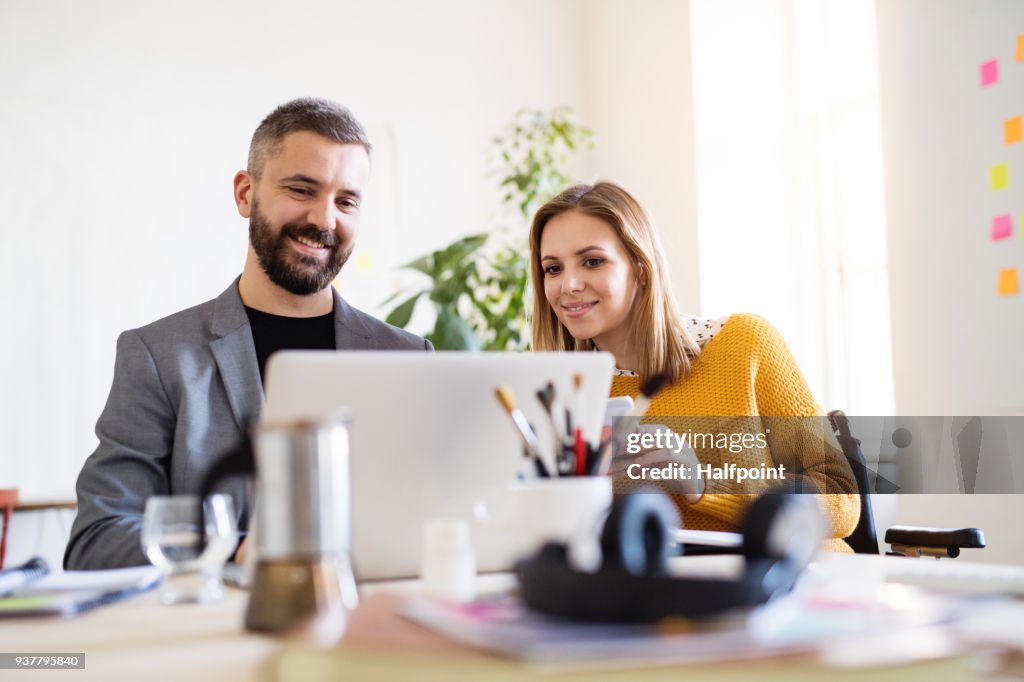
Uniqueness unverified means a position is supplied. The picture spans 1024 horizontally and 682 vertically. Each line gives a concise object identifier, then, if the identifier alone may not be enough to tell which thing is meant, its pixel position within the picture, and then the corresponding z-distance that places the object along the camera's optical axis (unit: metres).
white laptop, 1.07
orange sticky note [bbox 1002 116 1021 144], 2.90
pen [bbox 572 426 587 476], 1.07
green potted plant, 3.37
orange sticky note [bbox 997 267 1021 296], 2.91
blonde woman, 2.00
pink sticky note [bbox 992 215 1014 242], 2.93
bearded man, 1.58
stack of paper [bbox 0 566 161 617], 0.90
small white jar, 0.94
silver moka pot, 0.80
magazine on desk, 0.55
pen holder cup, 1.00
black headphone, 0.62
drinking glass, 0.98
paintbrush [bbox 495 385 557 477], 1.02
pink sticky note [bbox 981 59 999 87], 2.97
